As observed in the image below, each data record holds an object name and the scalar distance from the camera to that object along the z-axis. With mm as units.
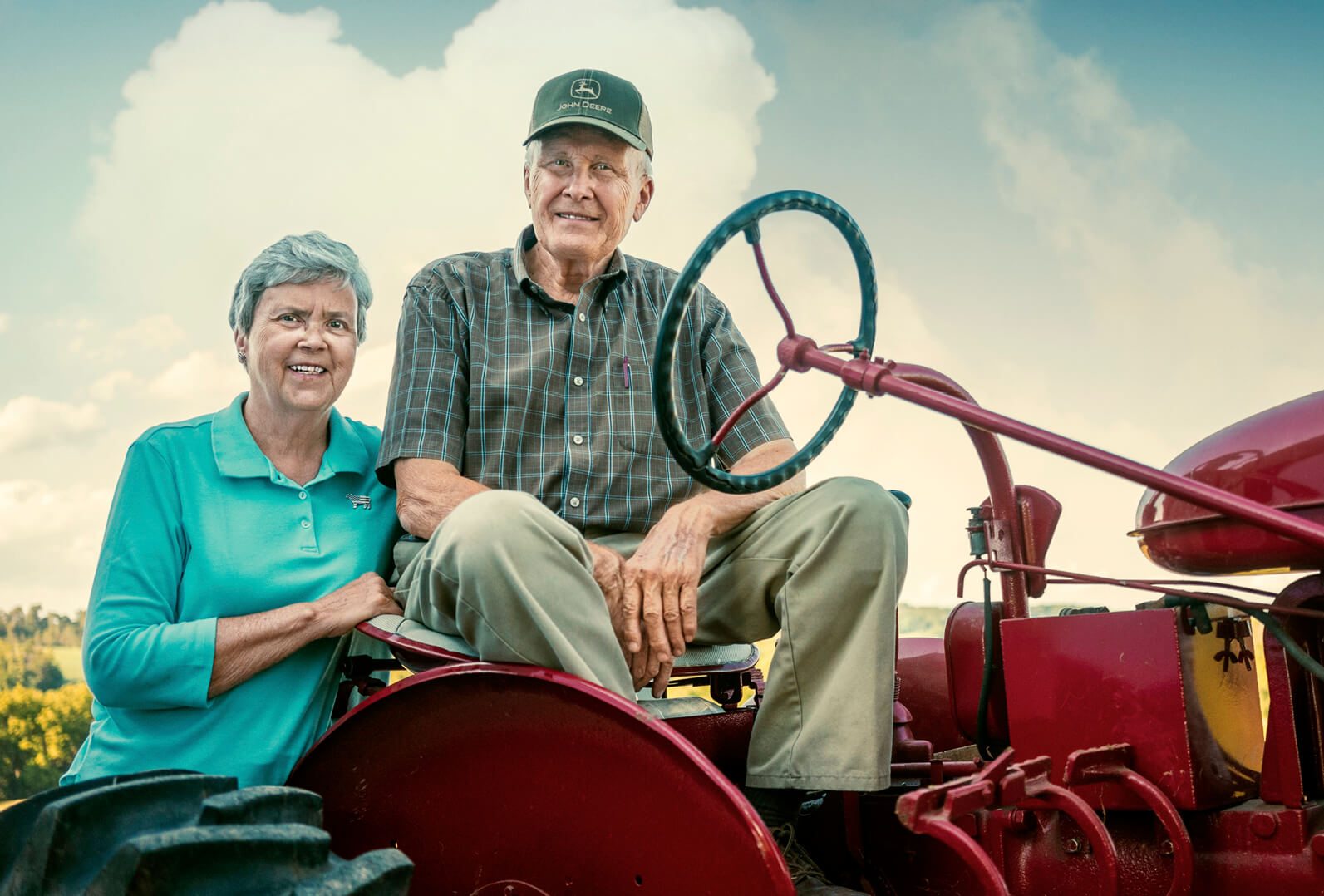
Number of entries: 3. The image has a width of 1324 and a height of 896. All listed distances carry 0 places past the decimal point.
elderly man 1718
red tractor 1537
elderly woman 2068
